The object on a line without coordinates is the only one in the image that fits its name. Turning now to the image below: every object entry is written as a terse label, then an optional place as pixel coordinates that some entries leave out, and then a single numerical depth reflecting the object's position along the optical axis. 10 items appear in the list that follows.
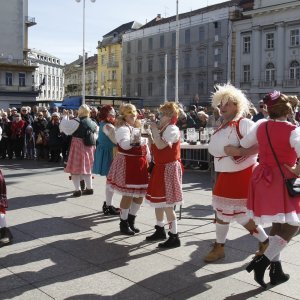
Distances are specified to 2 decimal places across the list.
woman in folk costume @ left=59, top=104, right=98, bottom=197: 8.70
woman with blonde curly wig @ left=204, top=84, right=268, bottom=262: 4.60
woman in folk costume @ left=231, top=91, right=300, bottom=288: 3.99
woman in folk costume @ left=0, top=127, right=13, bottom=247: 5.48
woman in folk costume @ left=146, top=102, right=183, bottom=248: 5.26
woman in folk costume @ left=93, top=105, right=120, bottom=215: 7.00
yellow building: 74.06
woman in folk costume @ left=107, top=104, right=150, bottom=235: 5.95
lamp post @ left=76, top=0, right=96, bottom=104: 26.96
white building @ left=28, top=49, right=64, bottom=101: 111.00
